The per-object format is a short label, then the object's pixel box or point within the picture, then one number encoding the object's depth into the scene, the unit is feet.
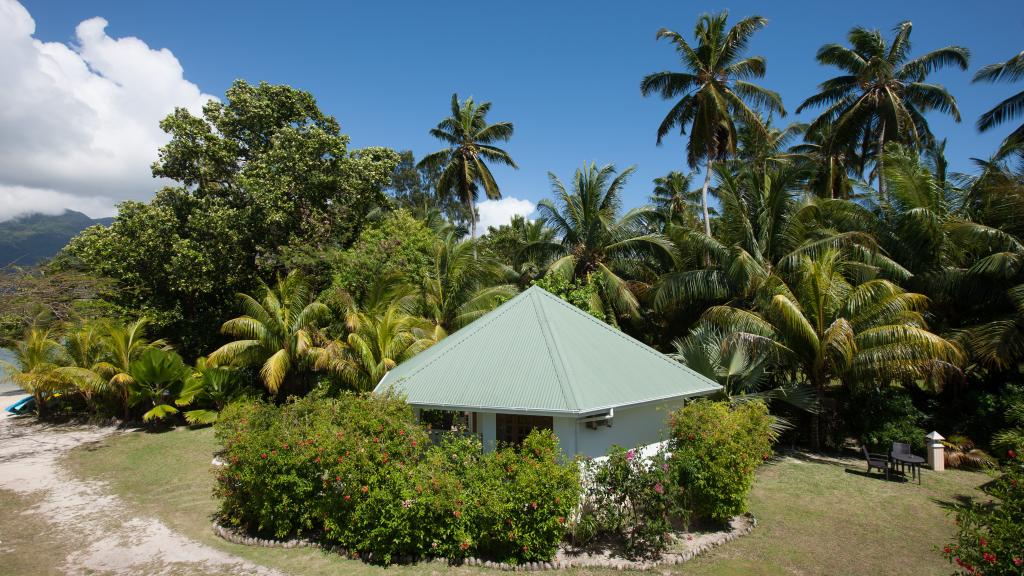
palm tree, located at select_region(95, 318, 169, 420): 60.70
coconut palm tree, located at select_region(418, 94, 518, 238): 98.89
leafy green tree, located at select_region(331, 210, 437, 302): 66.23
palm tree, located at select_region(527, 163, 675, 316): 66.18
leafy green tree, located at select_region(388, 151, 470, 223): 150.92
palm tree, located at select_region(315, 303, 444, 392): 50.34
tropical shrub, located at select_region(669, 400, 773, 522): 28.73
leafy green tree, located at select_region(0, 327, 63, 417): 64.08
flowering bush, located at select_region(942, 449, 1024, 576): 15.90
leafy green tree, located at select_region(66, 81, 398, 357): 71.20
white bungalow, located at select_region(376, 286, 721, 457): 31.35
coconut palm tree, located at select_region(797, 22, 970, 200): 73.56
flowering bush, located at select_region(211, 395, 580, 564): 25.22
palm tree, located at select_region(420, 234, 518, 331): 62.85
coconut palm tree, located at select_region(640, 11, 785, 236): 71.36
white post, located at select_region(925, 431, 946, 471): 43.01
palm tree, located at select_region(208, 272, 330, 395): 57.98
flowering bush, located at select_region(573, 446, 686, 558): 27.02
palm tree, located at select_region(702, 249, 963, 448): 42.22
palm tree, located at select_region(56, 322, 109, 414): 63.05
